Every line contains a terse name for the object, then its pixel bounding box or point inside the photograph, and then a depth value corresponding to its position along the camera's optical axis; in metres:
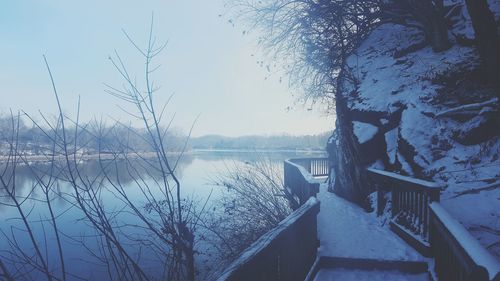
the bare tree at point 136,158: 2.88
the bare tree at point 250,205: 9.93
